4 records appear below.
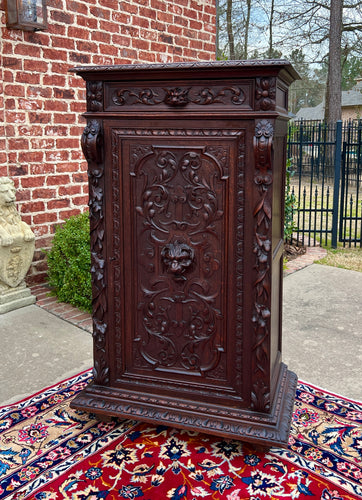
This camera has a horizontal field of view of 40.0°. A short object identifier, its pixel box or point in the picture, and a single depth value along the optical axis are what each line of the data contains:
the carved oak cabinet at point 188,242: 2.03
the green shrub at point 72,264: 3.97
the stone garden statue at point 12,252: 3.86
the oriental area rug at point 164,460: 1.96
